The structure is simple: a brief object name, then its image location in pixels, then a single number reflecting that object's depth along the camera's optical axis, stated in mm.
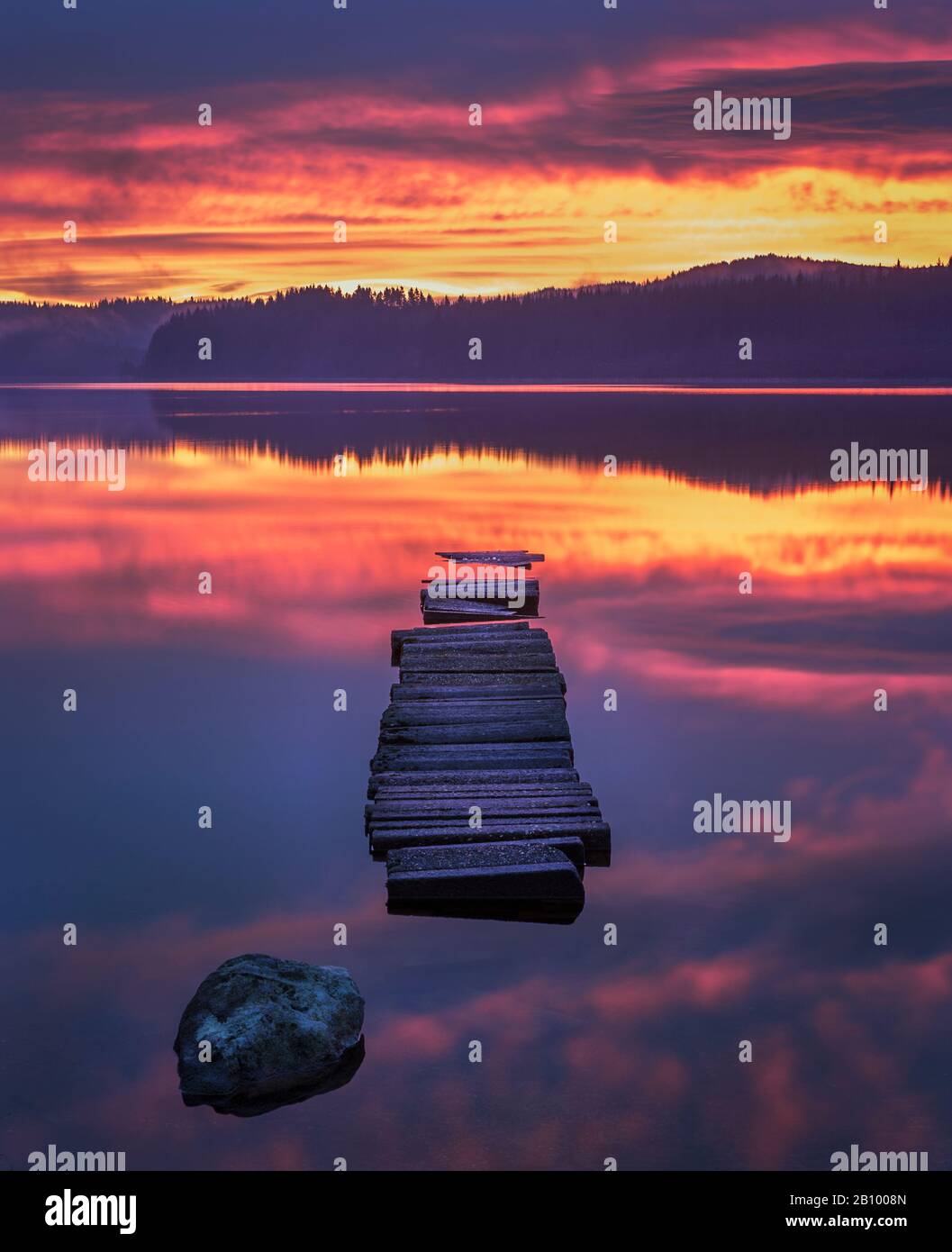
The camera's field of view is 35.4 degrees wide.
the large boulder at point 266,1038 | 8008
